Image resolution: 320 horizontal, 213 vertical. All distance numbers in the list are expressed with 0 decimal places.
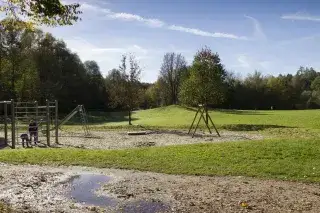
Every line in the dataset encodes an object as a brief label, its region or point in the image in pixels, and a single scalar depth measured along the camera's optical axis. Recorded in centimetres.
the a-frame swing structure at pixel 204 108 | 2809
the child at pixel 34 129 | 2310
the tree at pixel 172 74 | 8794
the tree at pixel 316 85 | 8244
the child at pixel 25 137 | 2191
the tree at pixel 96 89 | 7825
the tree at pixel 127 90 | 4266
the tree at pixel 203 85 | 3903
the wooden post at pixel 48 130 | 2304
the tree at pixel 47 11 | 862
